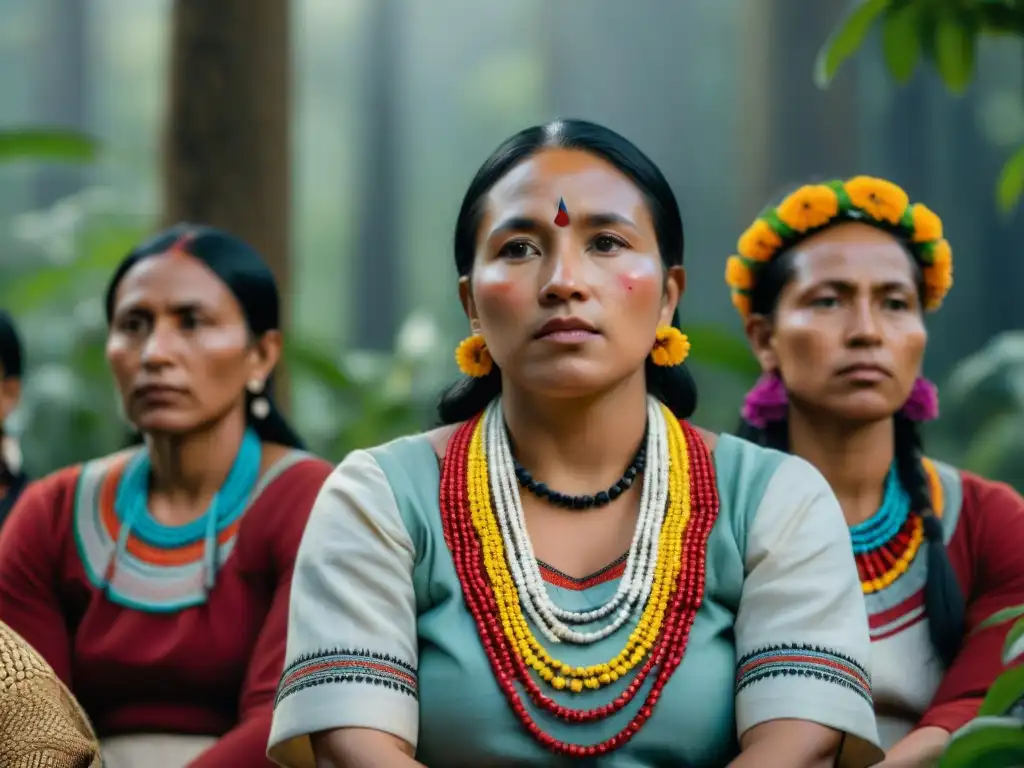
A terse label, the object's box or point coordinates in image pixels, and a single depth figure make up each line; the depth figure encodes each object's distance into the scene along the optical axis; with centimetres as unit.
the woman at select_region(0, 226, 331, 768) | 576
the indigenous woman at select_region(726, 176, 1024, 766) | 530
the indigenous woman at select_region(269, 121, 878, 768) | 416
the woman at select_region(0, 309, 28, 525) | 726
